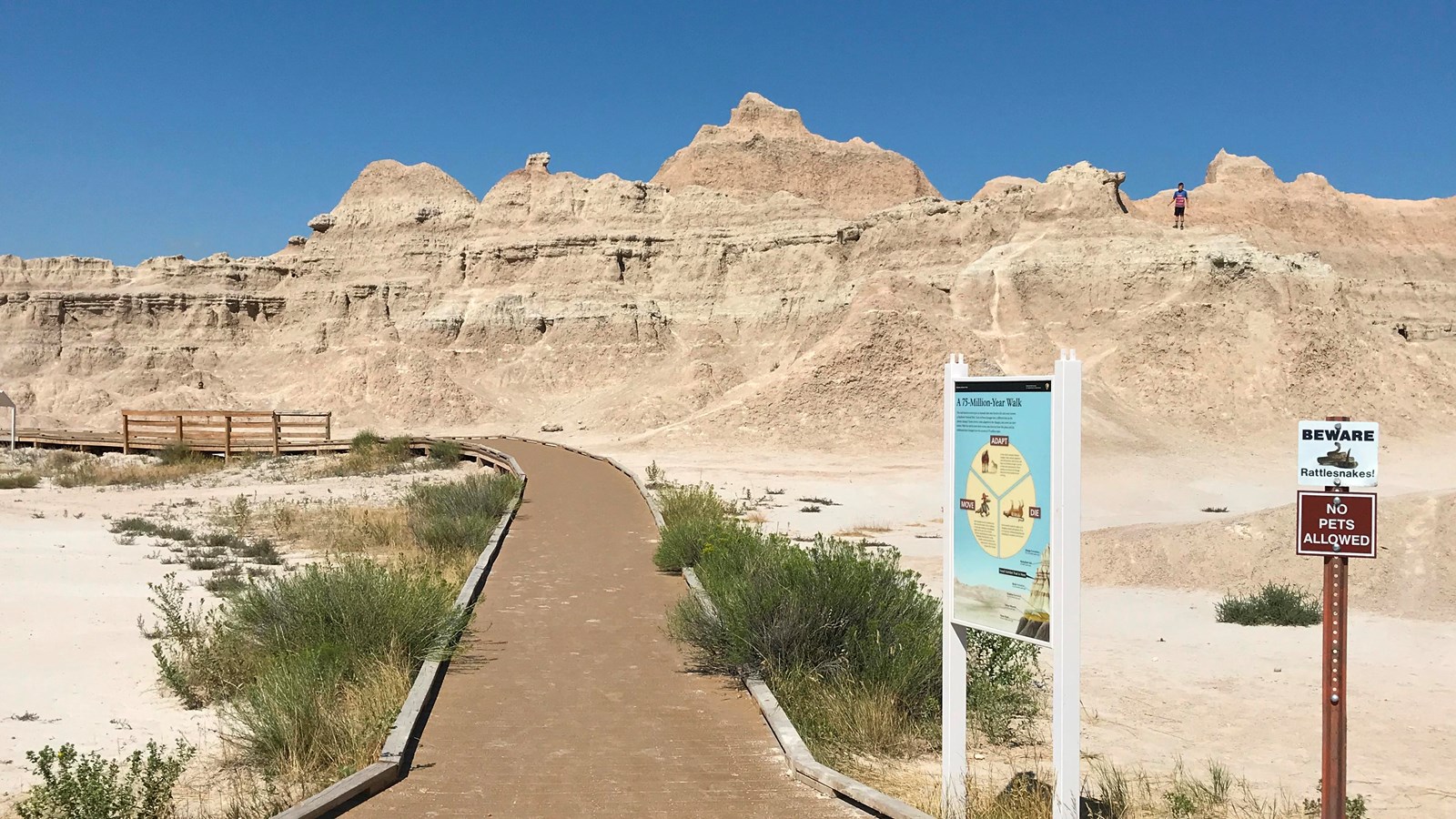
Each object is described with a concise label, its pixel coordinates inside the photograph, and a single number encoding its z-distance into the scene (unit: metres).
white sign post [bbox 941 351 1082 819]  4.86
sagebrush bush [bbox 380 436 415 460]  33.94
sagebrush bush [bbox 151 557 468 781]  6.37
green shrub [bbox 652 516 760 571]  12.65
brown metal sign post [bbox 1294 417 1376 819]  4.62
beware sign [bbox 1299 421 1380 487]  4.62
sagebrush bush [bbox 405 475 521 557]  14.35
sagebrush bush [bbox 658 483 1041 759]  7.04
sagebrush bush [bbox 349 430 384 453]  34.25
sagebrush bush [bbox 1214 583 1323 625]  12.02
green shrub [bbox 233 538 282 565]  14.59
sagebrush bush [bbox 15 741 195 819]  5.49
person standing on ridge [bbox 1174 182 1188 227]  54.09
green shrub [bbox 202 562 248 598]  11.91
